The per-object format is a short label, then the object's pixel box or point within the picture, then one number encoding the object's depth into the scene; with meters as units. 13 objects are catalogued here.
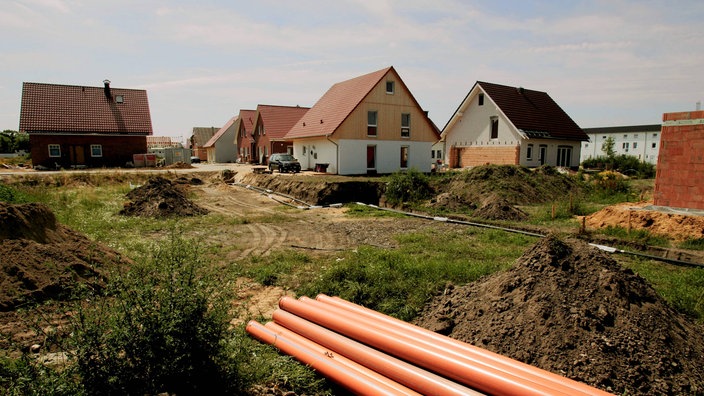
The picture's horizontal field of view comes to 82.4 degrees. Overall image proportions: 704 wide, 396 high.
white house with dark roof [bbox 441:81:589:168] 32.94
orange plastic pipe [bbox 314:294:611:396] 3.61
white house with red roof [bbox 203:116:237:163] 53.44
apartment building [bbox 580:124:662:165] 59.19
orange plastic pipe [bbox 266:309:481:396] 3.81
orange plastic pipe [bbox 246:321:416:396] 3.96
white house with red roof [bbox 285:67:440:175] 27.56
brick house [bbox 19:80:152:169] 32.78
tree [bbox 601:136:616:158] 40.36
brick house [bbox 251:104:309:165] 40.53
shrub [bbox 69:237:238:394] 3.32
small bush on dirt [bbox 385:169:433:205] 18.95
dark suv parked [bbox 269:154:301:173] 29.58
